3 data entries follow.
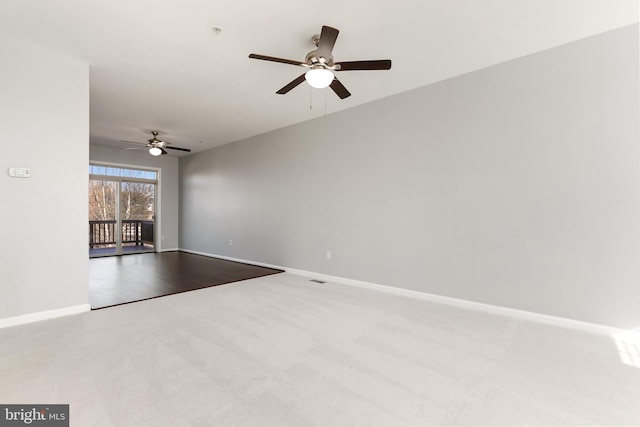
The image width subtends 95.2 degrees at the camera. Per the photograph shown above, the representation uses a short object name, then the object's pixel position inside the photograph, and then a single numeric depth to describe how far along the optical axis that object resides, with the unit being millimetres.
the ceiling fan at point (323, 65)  2488
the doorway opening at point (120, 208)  7234
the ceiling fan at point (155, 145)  5898
